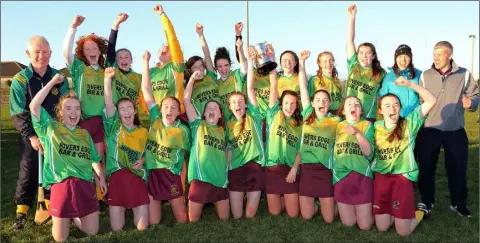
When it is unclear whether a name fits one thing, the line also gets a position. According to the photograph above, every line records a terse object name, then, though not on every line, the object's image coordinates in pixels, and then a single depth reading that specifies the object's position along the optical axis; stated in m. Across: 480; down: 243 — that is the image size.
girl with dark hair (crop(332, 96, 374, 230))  5.25
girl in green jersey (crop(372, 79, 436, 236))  5.09
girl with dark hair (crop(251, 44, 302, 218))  5.60
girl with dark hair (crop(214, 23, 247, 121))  6.16
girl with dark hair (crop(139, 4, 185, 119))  6.07
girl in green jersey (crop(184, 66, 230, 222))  5.43
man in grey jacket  5.74
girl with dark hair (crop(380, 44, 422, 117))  5.71
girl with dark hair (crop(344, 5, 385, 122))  5.98
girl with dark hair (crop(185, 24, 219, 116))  6.21
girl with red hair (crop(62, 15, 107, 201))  5.44
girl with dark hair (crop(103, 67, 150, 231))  5.21
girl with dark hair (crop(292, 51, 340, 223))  5.46
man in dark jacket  5.20
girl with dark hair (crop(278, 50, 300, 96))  6.02
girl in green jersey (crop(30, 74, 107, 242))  4.82
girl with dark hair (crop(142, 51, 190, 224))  5.39
